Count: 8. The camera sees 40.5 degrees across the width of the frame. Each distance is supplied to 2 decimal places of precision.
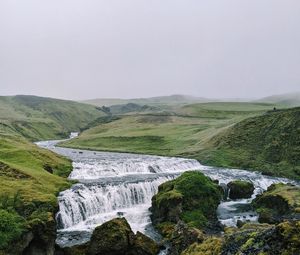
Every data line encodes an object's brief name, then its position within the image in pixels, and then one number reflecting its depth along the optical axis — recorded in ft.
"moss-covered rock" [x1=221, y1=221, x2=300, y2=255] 60.22
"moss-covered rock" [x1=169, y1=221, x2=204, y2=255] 96.91
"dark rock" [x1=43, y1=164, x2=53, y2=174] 256.89
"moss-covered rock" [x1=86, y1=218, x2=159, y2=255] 127.03
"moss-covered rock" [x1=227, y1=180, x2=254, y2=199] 233.96
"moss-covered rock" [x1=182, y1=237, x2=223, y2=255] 78.79
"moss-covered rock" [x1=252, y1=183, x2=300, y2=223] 171.63
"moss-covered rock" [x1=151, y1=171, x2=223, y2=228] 175.63
